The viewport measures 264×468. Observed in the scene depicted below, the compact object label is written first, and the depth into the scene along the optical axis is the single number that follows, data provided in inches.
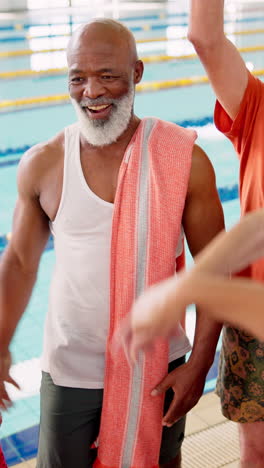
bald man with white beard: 65.7
